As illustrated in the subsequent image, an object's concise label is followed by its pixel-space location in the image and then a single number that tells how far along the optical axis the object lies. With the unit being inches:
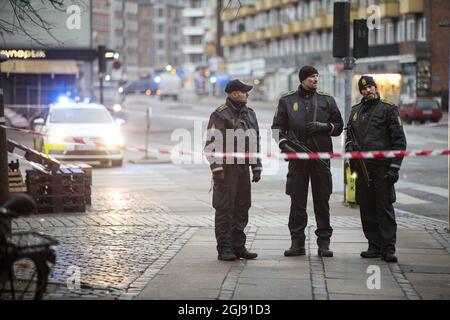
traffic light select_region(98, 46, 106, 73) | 1264.1
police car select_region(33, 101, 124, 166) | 925.8
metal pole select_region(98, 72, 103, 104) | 1324.7
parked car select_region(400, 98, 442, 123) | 2027.6
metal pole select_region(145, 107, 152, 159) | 1086.6
